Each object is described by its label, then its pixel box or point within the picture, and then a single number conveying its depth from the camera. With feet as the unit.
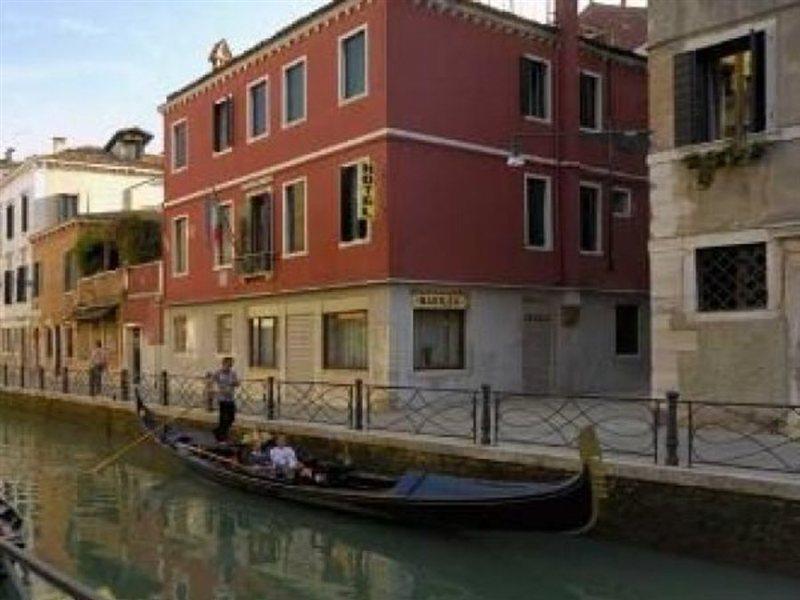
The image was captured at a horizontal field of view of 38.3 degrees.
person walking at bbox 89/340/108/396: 85.05
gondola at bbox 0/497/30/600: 26.16
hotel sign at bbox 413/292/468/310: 65.10
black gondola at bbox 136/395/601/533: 33.99
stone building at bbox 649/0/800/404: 44.68
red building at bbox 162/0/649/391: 64.85
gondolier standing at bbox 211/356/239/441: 58.13
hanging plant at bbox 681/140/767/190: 45.60
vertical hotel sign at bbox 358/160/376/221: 64.69
